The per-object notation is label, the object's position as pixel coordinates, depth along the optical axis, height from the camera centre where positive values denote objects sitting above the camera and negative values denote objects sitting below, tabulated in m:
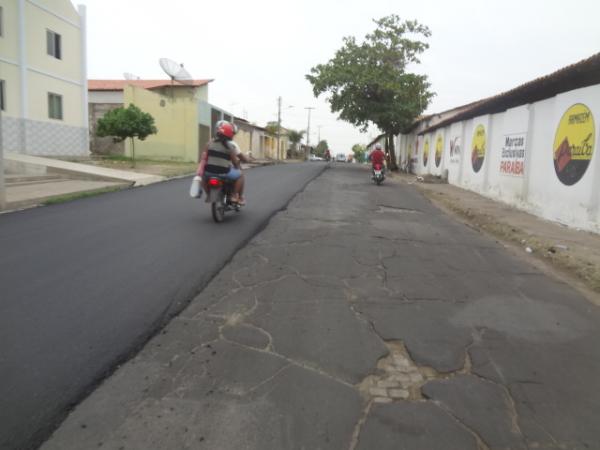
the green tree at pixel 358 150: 94.78 +3.43
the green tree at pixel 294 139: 82.62 +3.87
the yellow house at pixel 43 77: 20.19 +3.41
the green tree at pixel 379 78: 30.66 +5.43
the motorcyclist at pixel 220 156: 8.76 +0.04
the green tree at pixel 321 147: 120.82 +3.97
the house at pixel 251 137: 47.50 +2.40
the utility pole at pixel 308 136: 86.38 +4.82
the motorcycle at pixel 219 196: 8.54 -0.70
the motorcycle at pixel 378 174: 20.09 -0.42
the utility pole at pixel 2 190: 9.58 -0.84
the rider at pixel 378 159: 19.96 +0.20
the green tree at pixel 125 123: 21.17 +1.38
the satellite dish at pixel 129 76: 40.53 +6.69
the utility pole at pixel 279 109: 58.02 +6.29
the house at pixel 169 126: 31.64 +2.00
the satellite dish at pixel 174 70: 30.33 +5.69
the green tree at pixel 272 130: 60.90 +3.78
